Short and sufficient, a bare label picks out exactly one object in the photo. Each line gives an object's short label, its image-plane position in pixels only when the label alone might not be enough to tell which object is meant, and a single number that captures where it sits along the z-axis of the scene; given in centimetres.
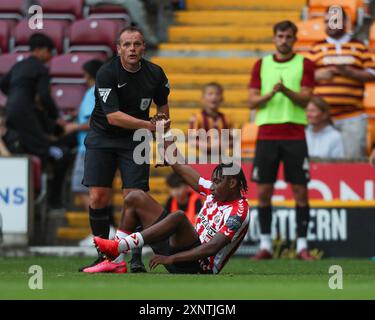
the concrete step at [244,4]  1955
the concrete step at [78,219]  1659
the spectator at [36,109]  1652
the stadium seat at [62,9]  1920
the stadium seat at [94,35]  1848
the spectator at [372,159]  1564
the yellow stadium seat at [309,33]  1750
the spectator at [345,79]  1623
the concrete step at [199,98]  1800
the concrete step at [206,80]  1828
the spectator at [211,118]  1580
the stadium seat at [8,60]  1852
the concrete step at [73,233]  1653
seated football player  1076
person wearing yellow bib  1464
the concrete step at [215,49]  1882
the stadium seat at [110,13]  1888
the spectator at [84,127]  1606
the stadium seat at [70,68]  1827
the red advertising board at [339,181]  1587
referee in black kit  1139
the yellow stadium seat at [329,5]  1802
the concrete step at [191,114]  1756
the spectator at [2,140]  1636
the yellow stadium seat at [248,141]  1645
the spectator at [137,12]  1897
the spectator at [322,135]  1600
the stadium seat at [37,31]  1886
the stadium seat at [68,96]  1788
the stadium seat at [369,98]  1656
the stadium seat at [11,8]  1958
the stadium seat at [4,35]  1922
